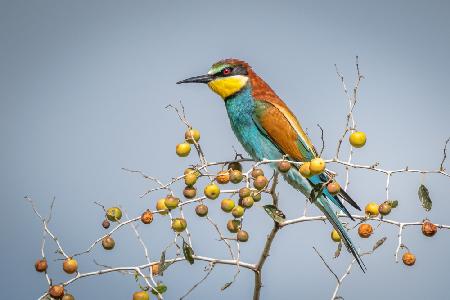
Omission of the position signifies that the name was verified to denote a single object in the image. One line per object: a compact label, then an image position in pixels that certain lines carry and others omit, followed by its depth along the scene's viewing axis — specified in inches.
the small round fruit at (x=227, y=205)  230.4
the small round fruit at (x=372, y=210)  232.7
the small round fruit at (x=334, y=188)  215.8
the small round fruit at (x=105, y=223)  244.9
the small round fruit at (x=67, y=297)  207.7
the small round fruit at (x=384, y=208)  221.9
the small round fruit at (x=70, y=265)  218.5
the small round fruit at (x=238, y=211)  224.7
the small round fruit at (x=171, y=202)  223.0
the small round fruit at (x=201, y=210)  225.3
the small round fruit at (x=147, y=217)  222.2
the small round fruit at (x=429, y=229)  214.5
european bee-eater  328.2
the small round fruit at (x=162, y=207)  227.1
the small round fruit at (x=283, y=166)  218.2
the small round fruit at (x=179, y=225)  220.2
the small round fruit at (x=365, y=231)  227.5
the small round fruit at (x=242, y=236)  227.0
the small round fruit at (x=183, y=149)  257.3
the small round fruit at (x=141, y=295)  206.2
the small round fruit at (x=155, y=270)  227.0
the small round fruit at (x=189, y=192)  229.3
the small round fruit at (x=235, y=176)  229.3
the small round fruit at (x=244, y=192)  219.0
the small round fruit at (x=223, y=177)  233.3
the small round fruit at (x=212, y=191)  223.0
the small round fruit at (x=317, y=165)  210.2
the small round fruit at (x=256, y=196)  224.0
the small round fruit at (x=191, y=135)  248.2
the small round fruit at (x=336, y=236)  262.4
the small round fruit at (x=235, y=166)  274.8
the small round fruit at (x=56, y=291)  204.2
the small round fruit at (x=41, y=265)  216.8
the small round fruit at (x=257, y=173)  229.1
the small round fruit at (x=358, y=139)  230.2
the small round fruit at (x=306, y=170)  215.8
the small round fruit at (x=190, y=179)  227.5
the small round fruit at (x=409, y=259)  225.9
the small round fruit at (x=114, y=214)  236.8
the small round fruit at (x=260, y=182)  221.5
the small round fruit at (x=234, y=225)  230.4
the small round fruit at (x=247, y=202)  220.2
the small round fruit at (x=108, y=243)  226.4
